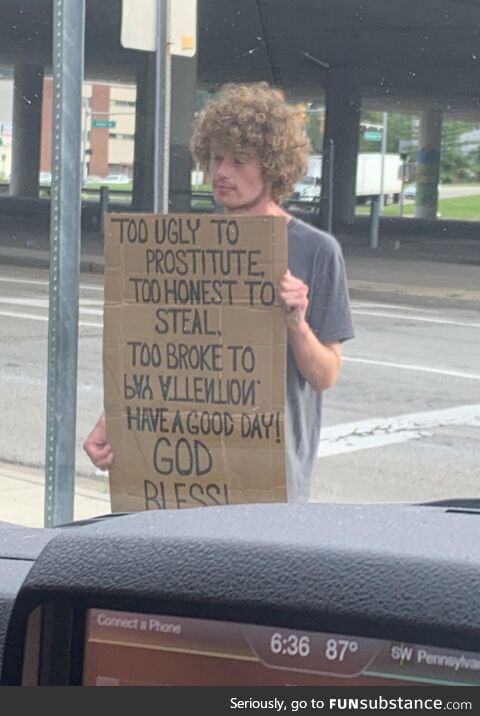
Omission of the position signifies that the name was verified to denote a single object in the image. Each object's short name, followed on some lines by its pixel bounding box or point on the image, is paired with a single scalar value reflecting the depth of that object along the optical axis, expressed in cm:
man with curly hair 288
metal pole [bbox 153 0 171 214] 398
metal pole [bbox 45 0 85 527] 373
